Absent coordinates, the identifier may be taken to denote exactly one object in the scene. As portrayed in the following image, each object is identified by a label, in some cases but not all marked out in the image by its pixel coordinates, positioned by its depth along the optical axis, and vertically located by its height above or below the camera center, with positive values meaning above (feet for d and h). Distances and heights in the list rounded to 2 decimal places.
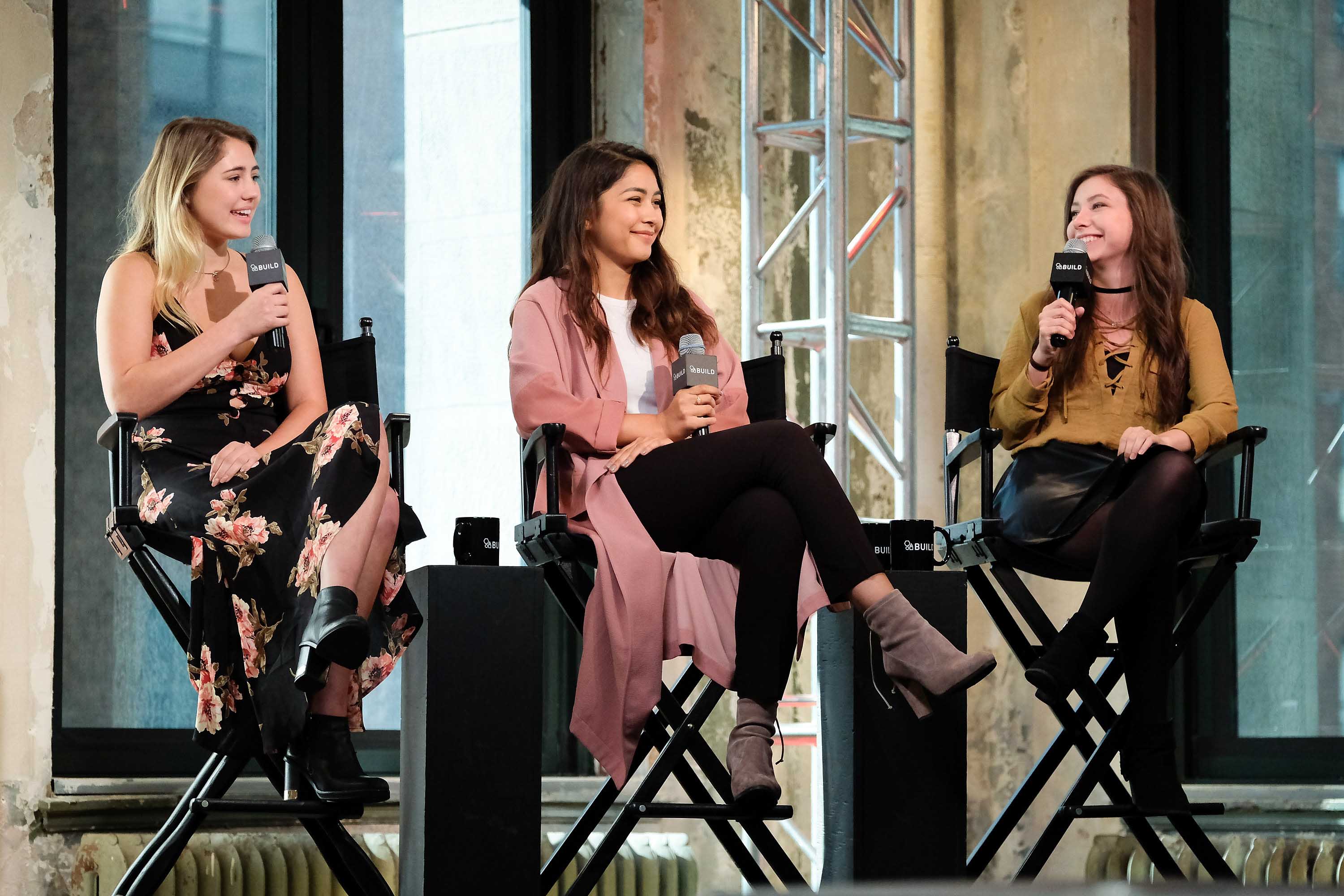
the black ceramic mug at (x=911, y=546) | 16.81 -0.37
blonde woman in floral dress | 14.51 +0.03
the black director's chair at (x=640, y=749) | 15.20 -1.43
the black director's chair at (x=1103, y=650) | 16.76 -0.91
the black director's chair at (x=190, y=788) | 14.76 -1.60
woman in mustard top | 16.39 +0.32
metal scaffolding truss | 23.81 +2.20
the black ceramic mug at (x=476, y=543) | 16.08 -0.34
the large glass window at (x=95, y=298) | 20.79 +1.33
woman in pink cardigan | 14.58 -0.29
